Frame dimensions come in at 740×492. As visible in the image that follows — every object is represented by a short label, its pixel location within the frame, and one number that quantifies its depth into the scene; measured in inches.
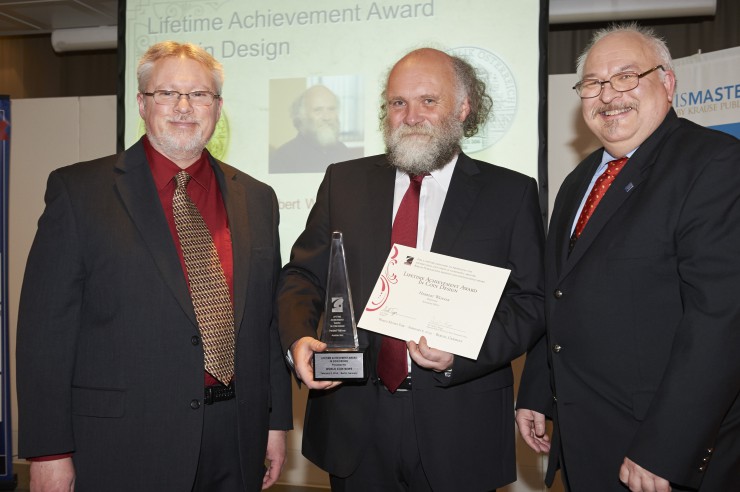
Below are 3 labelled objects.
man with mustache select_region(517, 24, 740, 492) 77.7
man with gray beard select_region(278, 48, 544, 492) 93.5
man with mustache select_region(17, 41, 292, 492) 89.5
